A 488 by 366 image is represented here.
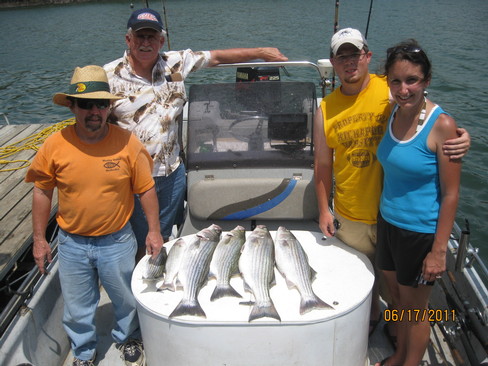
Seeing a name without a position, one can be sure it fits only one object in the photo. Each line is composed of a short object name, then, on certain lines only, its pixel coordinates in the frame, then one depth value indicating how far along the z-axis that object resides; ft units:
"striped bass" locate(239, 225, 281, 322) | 7.53
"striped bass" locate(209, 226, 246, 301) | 8.11
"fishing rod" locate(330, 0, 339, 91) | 14.29
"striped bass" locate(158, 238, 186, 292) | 8.29
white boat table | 7.42
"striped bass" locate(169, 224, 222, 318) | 7.64
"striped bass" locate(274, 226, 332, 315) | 7.66
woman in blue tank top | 7.16
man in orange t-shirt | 8.38
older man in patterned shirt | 9.87
